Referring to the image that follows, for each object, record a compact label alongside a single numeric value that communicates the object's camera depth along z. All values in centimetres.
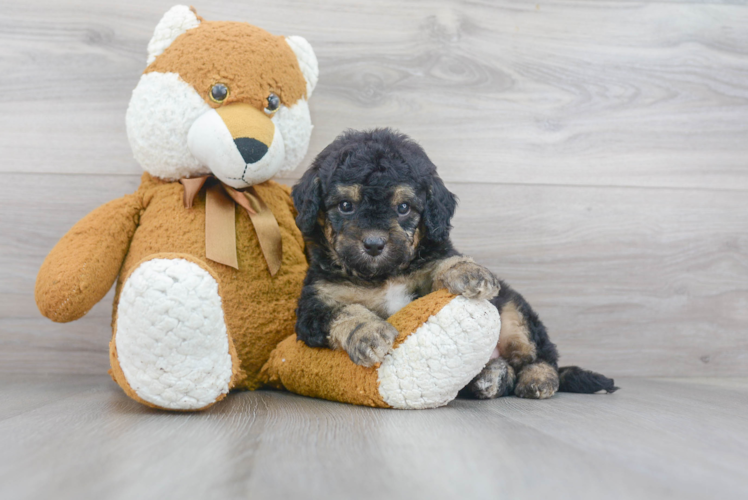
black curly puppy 55
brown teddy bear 52
